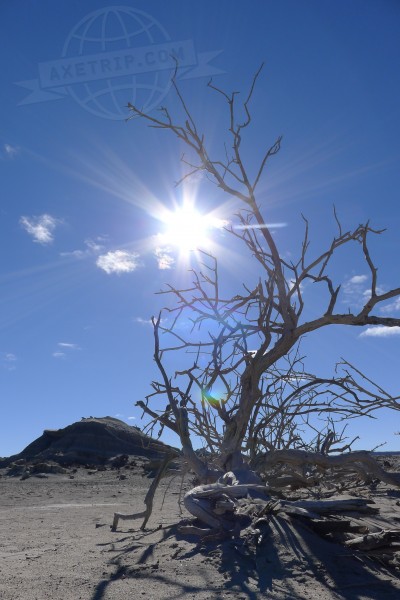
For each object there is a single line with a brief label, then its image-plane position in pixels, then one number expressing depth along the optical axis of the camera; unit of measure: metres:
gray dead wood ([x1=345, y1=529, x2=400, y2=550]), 3.60
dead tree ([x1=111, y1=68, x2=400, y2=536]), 5.57
